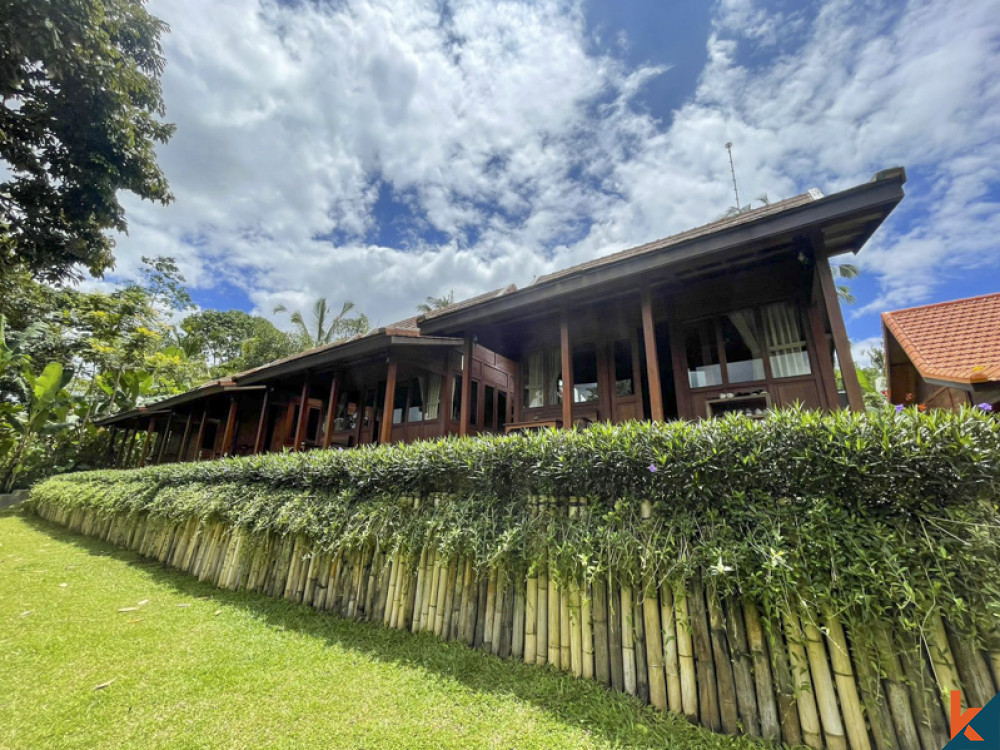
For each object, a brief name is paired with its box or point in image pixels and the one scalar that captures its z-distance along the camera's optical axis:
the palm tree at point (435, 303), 25.03
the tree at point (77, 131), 6.73
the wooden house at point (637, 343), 4.84
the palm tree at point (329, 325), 24.16
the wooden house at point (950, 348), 5.24
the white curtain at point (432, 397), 9.67
